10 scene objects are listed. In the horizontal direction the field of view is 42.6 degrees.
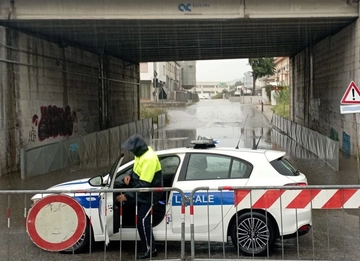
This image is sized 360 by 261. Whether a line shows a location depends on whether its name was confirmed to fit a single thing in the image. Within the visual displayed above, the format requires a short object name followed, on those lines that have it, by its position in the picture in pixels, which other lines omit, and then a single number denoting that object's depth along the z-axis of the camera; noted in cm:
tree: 6425
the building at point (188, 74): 10962
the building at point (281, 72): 7023
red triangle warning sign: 1093
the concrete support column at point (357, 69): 1504
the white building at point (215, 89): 18328
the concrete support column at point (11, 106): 1387
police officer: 573
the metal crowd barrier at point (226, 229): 546
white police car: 582
